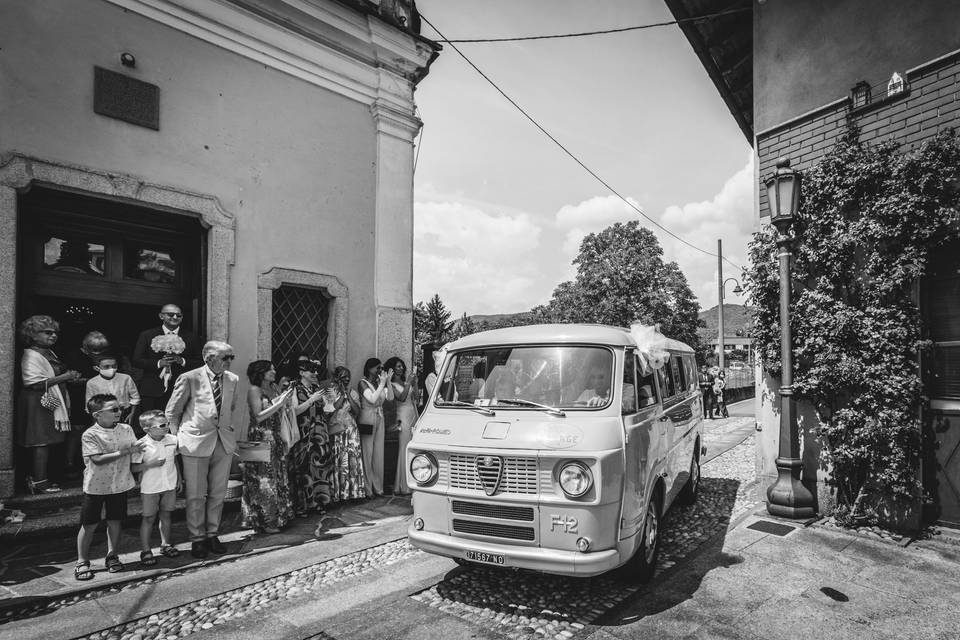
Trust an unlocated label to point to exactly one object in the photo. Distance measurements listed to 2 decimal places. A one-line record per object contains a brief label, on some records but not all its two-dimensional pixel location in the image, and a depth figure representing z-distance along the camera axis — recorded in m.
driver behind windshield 4.34
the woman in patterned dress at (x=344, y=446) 6.98
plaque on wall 6.36
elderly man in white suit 5.22
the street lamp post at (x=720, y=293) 24.92
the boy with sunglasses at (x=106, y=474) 4.61
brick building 5.82
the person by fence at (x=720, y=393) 19.16
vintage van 3.80
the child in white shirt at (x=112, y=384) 5.93
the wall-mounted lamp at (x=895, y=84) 6.15
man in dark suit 6.56
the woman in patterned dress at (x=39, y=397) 5.69
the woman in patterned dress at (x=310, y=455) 6.59
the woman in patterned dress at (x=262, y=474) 5.87
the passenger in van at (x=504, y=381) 4.65
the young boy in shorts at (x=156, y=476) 4.98
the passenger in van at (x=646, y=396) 4.72
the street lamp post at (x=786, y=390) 6.35
